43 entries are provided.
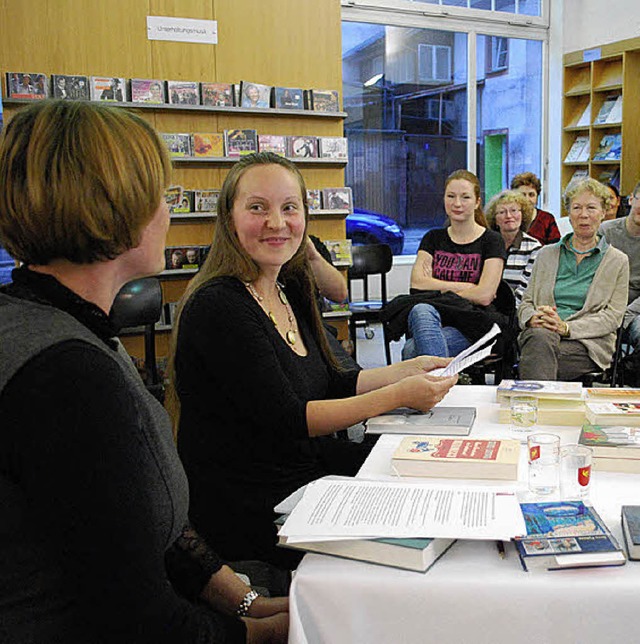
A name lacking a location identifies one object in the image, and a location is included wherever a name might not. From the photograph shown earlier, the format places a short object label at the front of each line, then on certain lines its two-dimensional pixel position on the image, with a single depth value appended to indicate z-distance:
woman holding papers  1.64
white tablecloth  0.98
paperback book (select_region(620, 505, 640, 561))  1.04
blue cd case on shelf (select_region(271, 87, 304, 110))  5.19
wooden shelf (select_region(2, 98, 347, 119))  4.77
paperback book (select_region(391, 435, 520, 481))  1.36
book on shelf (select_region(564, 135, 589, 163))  7.91
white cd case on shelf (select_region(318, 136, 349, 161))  5.36
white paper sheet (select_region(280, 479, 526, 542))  1.08
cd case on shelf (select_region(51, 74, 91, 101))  4.52
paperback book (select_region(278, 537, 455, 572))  1.03
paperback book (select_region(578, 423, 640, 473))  1.40
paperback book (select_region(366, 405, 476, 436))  1.66
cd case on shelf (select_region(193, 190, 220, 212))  5.02
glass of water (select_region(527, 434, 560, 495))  1.32
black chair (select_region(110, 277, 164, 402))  3.66
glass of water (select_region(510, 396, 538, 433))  1.71
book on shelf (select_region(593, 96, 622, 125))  7.60
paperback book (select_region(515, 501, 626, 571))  1.01
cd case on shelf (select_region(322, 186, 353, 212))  5.42
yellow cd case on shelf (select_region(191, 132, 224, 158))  4.96
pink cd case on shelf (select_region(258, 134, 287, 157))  5.18
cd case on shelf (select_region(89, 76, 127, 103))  4.65
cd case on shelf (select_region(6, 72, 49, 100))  4.42
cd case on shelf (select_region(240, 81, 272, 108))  5.09
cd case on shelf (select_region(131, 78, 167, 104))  4.79
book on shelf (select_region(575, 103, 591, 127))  7.83
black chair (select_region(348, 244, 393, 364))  5.42
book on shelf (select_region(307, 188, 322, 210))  5.37
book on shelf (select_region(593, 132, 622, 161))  7.46
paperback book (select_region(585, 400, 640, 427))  1.63
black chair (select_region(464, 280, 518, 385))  3.74
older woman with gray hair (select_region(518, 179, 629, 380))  3.55
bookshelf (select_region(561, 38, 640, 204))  7.34
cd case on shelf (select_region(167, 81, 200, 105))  4.89
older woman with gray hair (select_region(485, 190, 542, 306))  4.40
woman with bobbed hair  0.83
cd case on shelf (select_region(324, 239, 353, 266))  5.39
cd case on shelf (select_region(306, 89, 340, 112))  5.30
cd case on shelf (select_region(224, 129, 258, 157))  5.05
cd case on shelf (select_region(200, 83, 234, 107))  5.00
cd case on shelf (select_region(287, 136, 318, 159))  5.26
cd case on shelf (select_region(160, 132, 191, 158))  4.90
